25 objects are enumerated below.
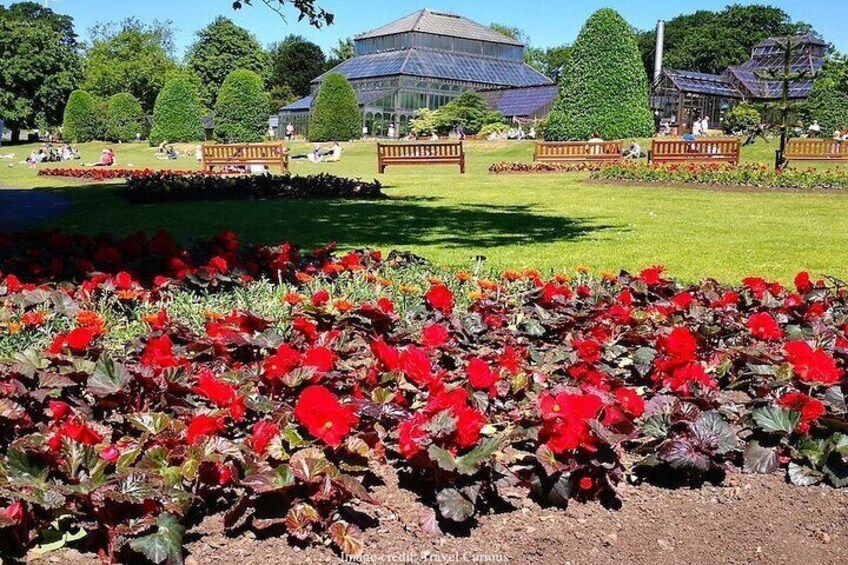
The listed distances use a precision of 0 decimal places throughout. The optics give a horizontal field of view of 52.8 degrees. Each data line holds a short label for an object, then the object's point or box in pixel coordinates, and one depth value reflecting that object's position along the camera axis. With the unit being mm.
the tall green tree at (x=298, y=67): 88188
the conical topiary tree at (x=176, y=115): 46938
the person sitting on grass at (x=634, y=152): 27859
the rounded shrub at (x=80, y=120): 54125
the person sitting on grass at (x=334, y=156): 34406
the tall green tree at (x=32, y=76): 59469
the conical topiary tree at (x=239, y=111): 46125
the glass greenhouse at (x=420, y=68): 53500
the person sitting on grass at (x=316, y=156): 33781
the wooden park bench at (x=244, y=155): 22969
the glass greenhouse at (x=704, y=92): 48438
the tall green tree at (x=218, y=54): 76750
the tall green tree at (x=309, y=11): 10203
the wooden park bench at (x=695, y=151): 22172
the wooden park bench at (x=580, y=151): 25344
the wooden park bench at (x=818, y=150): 23969
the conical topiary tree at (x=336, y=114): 44969
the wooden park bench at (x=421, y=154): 22688
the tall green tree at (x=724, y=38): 83062
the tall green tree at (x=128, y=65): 68188
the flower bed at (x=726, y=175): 17094
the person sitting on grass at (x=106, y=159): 29175
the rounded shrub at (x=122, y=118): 54594
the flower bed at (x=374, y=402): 2193
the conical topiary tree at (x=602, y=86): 30438
